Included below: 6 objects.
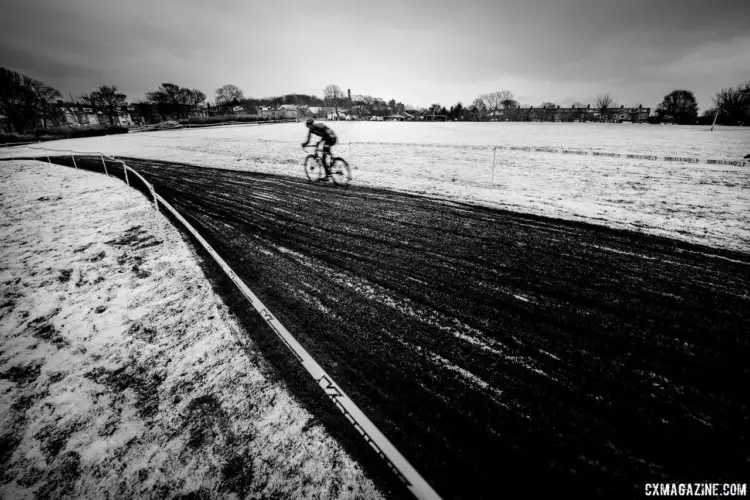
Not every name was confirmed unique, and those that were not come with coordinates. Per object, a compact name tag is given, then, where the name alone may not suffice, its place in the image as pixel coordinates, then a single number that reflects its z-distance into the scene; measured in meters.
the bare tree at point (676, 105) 76.23
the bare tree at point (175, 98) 77.44
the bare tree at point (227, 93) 108.75
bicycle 10.99
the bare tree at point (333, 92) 130.50
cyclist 10.26
